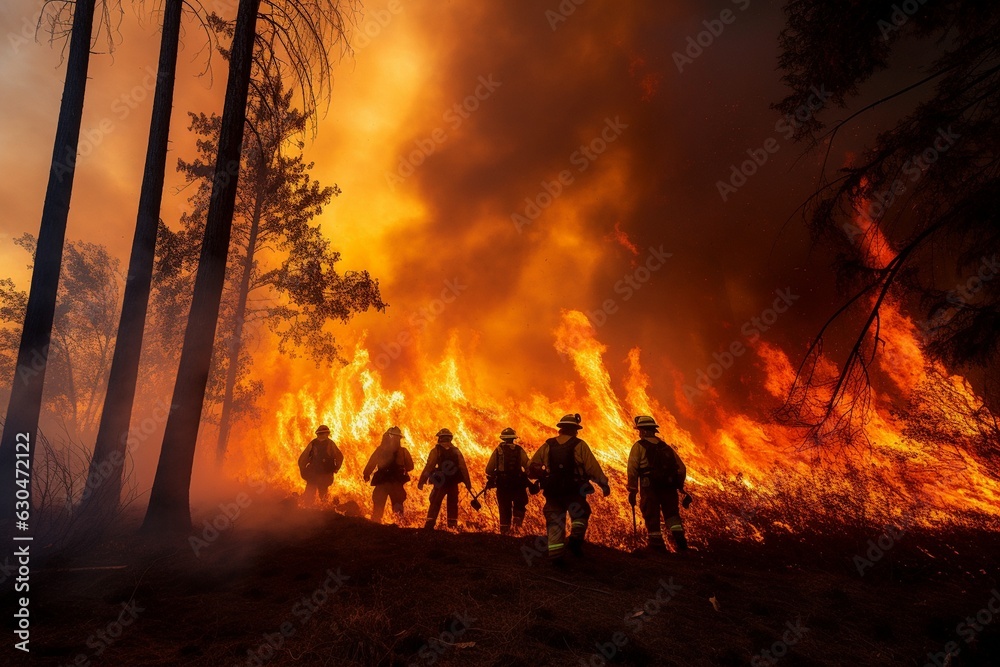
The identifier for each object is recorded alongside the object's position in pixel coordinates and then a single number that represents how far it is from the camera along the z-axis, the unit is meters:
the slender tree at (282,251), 14.52
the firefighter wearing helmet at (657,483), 8.40
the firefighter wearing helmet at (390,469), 10.65
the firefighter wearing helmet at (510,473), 9.14
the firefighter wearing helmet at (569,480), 7.31
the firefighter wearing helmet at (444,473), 9.98
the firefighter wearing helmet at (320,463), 11.70
